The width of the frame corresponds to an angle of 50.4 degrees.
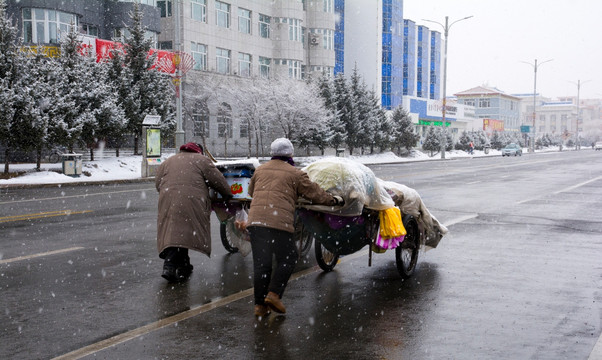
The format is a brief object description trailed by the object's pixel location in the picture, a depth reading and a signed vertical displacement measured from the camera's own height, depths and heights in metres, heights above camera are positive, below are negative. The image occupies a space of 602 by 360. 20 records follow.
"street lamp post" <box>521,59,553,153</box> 85.50 +9.25
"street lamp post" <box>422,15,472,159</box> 55.17 +5.19
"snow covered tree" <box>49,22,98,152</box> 26.75 +1.74
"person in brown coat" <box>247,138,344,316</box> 5.90 -0.80
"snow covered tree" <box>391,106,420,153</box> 61.34 +0.46
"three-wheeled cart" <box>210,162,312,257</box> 8.26 -0.74
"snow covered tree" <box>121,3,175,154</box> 34.38 +2.86
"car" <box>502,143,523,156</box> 73.25 -1.72
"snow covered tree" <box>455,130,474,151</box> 81.81 -0.91
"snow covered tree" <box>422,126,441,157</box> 68.06 -0.66
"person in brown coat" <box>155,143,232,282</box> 7.17 -0.81
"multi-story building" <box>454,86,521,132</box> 138.25 +7.16
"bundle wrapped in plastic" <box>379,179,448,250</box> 7.84 -0.88
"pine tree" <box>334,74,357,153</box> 51.38 +2.34
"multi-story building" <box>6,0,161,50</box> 40.84 +7.60
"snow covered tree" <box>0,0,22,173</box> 24.25 +2.46
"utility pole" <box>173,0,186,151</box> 28.11 +1.04
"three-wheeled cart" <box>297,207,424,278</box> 6.91 -1.14
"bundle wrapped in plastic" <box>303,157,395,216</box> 6.86 -0.55
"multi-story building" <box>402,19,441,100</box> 100.12 +12.28
